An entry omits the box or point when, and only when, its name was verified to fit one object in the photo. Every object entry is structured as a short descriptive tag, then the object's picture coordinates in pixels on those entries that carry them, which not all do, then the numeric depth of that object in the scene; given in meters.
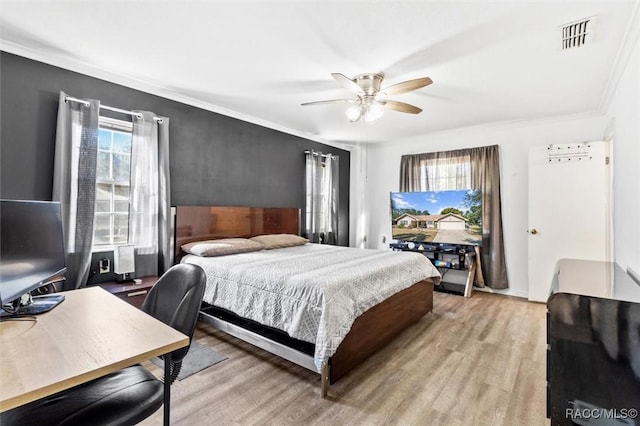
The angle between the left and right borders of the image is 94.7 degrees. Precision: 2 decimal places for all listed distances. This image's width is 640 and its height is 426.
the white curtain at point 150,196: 3.09
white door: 3.66
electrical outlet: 2.92
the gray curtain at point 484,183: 4.54
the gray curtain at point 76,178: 2.60
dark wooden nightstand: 2.64
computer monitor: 1.18
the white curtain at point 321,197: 5.22
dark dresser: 0.96
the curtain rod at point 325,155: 5.20
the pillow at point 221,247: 3.16
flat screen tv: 4.48
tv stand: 4.54
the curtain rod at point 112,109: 2.67
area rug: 2.29
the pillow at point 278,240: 3.86
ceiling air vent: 2.08
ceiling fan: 2.67
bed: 2.06
